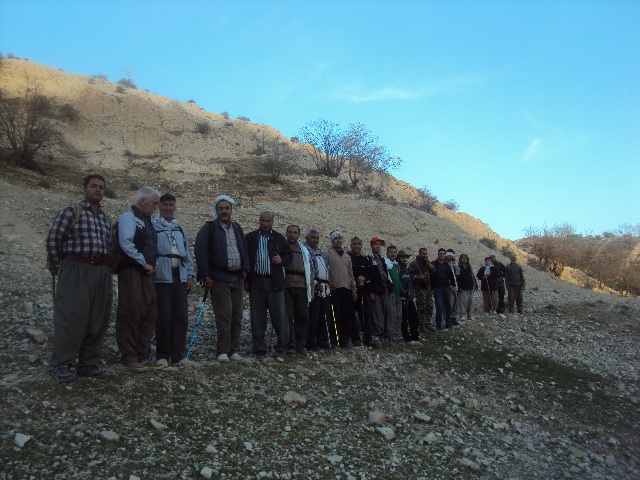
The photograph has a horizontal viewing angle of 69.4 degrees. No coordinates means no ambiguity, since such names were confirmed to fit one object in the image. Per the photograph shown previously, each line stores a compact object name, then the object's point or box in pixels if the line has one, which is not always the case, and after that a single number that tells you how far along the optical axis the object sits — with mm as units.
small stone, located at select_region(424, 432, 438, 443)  4207
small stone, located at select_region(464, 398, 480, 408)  5230
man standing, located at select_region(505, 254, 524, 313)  12164
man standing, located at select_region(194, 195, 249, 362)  5344
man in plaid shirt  4074
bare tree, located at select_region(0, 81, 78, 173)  19422
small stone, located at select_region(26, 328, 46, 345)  5055
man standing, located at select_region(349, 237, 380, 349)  7325
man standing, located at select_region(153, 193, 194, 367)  4953
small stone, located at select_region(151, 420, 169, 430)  3500
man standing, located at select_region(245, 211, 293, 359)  5836
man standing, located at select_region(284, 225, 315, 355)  6160
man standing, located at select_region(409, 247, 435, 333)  9016
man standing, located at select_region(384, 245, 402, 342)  7895
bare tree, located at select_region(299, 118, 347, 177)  34031
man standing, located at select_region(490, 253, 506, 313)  12008
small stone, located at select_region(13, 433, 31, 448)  2967
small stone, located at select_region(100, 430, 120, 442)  3223
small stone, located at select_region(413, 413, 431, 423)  4613
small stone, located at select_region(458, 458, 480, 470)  3844
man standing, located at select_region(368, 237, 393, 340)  7488
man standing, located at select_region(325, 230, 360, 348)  6879
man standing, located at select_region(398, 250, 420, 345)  7941
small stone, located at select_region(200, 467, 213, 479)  3035
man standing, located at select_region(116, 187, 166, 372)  4547
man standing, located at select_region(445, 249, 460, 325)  10021
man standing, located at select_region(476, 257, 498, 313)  11966
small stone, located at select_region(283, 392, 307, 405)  4469
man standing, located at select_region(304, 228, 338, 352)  6453
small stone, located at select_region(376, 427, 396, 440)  4117
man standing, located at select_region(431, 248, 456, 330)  9516
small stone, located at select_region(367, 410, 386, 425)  4343
